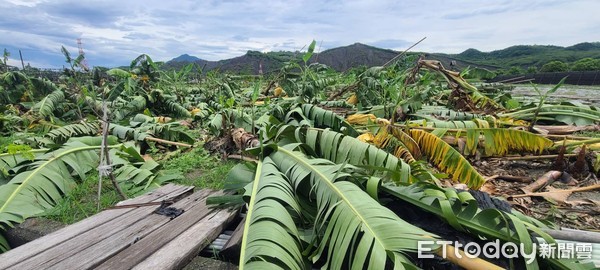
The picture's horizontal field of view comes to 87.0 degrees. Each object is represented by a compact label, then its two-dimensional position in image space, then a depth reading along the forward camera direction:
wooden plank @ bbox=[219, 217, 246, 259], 1.77
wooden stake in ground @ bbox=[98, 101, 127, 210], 2.47
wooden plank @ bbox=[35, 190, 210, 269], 1.67
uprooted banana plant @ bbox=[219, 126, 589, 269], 1.30
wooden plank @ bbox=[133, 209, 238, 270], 1.63
